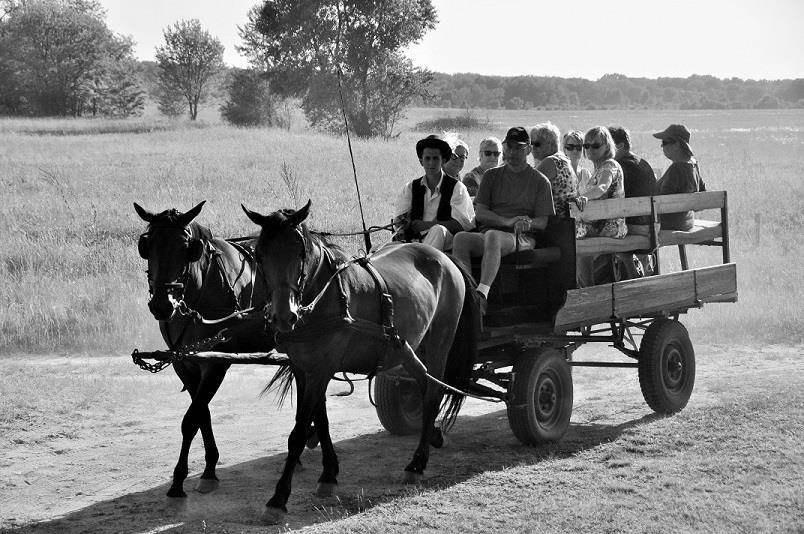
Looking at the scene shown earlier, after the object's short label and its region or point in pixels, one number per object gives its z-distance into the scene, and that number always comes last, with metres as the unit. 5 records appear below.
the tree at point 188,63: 70.62
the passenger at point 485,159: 9.88
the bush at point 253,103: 59.21
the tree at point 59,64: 66.19
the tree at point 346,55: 51.09
